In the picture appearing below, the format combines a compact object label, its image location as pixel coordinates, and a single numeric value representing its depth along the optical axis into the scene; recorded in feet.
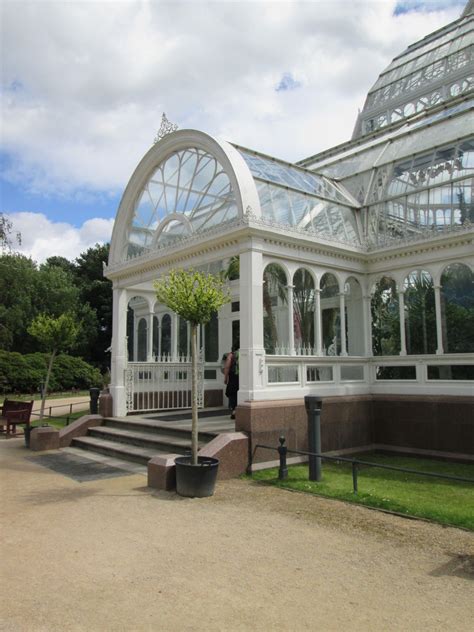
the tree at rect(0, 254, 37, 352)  88.92
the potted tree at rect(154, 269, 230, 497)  24.39
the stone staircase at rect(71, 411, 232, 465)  32.01
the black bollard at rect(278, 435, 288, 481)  27.32
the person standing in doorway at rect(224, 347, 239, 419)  40.63
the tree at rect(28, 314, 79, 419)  43.83
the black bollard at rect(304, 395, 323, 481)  27.55
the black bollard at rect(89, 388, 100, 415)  47.85
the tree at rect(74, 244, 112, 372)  134.92
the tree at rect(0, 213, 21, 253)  72.54
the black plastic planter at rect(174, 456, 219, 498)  24.32
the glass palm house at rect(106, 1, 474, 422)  33.65
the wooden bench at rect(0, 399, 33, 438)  45.88
